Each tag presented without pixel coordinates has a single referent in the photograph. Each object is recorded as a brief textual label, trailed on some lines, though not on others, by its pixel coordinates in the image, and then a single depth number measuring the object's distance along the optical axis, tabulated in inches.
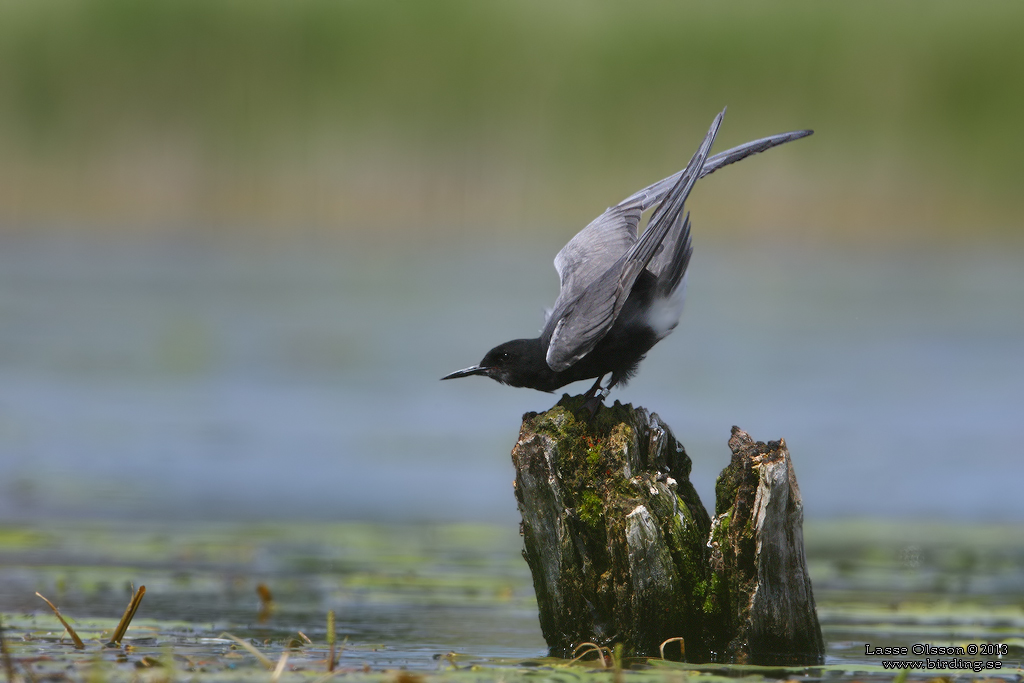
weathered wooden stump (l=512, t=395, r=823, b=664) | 391.5
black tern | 450.6
